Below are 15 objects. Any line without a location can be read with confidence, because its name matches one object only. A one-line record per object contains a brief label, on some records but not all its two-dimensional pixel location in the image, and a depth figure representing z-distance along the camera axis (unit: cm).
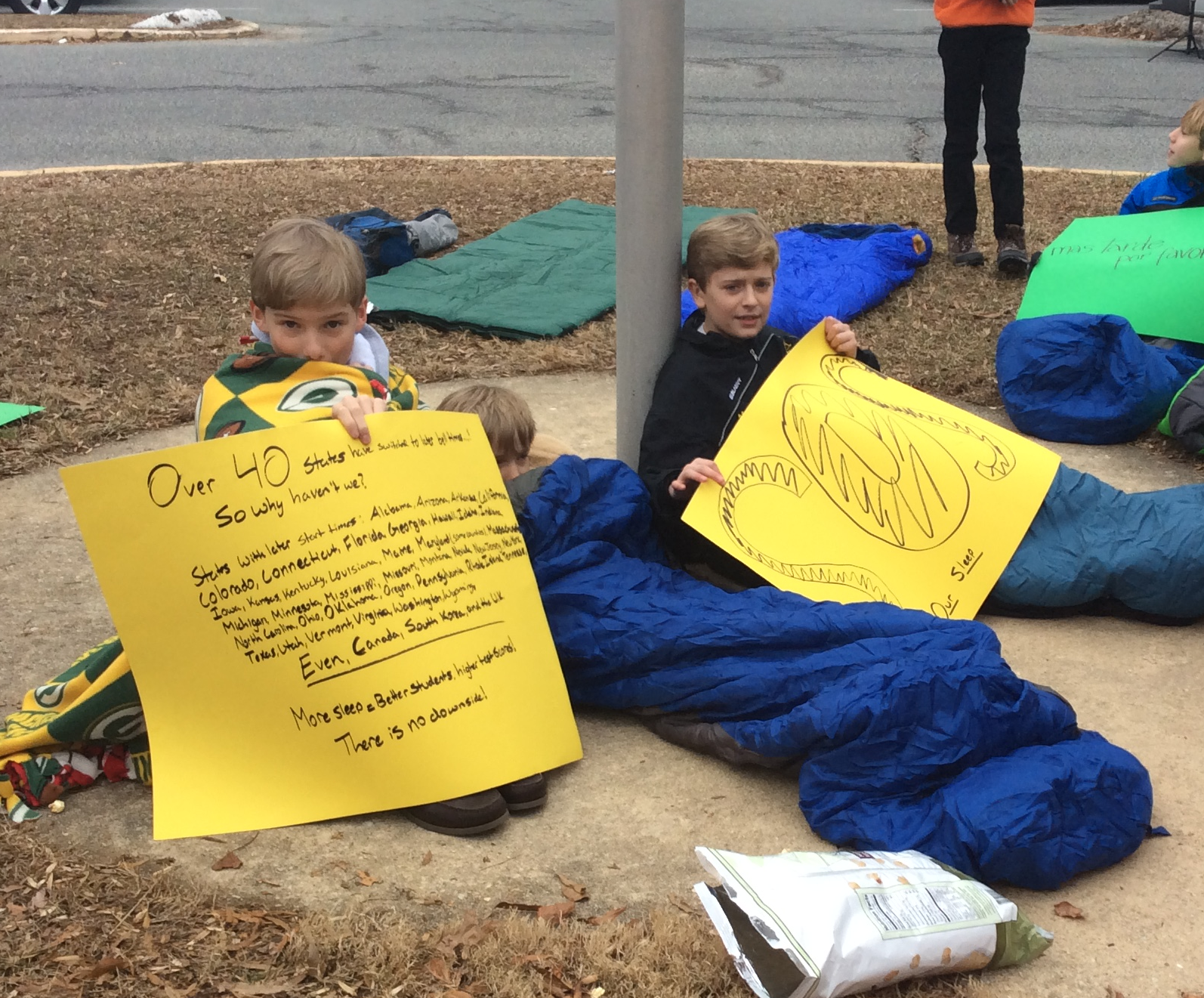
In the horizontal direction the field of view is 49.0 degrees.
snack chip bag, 198
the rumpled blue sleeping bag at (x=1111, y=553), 316
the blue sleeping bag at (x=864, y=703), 232
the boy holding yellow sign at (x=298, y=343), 270
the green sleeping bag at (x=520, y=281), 549
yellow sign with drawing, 317
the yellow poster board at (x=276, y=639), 244
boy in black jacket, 330
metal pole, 315
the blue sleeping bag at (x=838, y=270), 530
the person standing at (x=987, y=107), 576
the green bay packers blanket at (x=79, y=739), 254
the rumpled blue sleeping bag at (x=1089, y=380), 434
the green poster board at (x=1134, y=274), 472
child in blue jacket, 493
